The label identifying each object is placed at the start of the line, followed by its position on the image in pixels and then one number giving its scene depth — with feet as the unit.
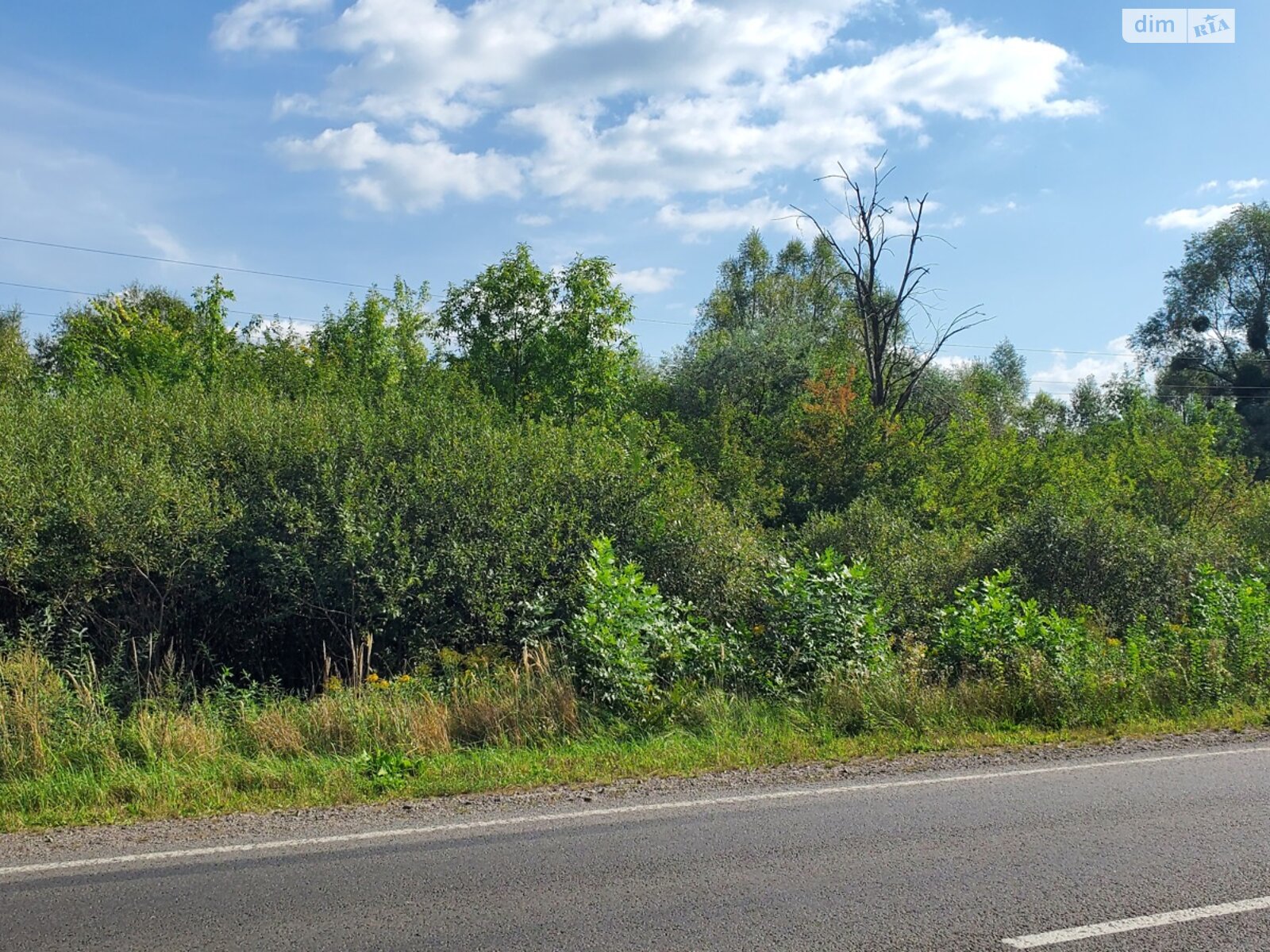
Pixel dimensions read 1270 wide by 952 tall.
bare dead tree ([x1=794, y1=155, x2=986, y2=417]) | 93.71
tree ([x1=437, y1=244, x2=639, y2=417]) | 82.02
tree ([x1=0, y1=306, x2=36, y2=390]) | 61.09
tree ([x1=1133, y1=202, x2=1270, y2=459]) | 170.40
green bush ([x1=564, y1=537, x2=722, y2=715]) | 31.32
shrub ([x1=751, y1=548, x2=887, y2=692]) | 33.96
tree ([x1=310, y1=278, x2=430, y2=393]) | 77.56
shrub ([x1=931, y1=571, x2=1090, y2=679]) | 33.81
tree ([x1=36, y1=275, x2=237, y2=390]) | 67.92
